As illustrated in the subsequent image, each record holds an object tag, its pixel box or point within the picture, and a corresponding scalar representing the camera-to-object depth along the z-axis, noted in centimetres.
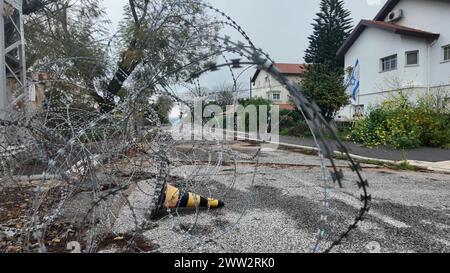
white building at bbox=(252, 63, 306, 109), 3994
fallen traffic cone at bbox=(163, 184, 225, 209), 397
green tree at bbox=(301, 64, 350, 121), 1767
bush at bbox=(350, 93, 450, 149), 1170
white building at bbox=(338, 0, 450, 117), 1742
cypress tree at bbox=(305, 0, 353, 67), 2940
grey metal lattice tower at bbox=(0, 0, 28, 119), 681
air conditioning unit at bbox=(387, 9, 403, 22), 2024
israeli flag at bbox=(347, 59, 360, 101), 2269
